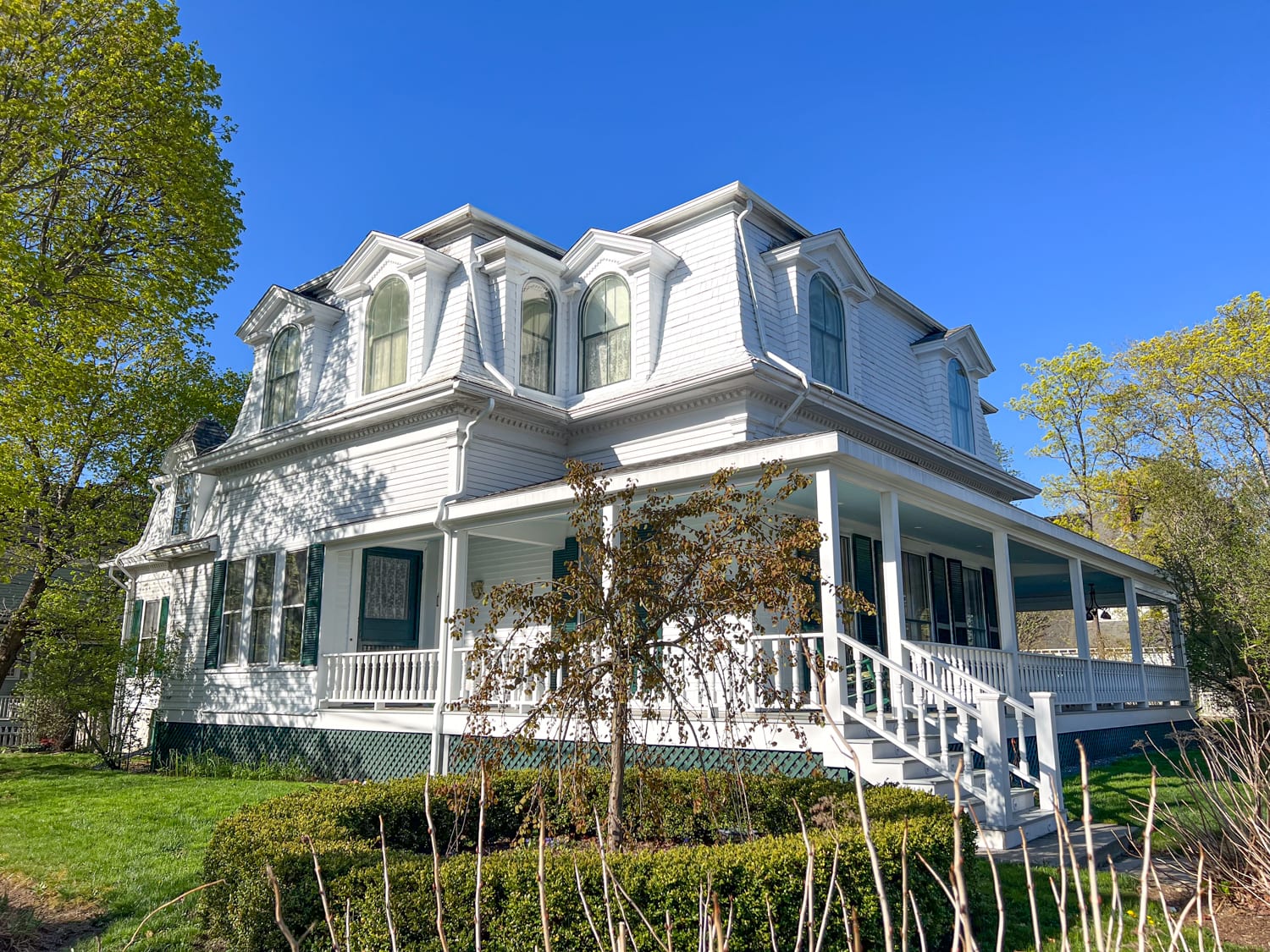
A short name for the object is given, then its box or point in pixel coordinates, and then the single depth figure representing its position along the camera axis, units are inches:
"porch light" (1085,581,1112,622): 865.5
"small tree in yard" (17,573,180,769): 661.3
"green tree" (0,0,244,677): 516.7
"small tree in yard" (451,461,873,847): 240.4
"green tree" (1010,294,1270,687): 700.7
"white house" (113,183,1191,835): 495.5
